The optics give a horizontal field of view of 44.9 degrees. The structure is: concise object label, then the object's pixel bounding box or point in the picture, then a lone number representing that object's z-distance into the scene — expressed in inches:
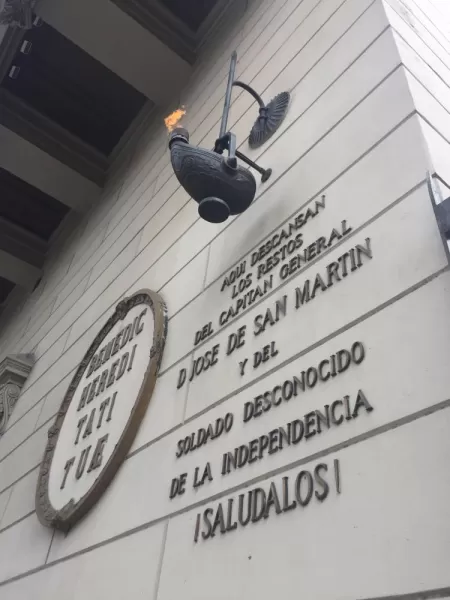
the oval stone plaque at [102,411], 94.5
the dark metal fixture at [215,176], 87.7
